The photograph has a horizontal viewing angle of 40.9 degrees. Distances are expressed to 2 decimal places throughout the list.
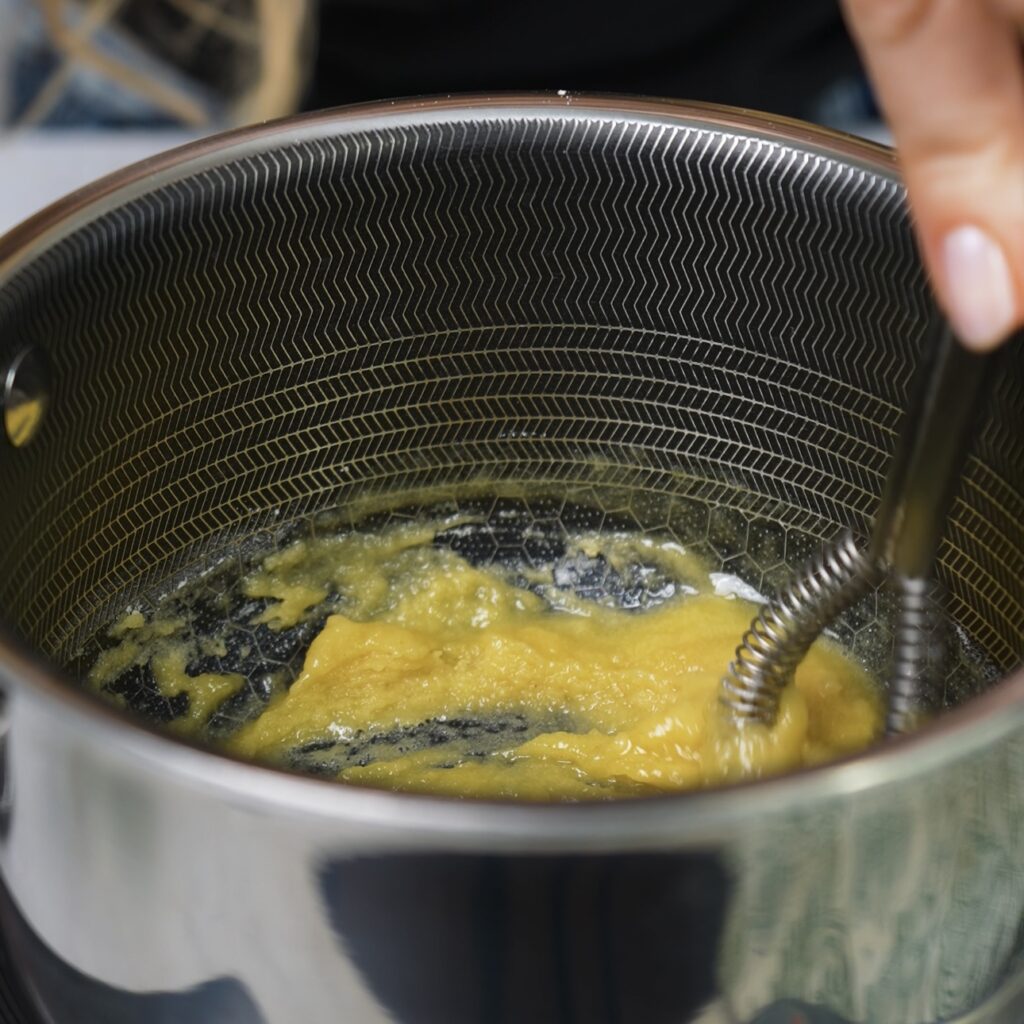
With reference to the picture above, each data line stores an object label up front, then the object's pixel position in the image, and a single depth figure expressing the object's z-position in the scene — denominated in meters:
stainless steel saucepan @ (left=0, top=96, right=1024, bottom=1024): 0.34
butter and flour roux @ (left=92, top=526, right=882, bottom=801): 0.61
